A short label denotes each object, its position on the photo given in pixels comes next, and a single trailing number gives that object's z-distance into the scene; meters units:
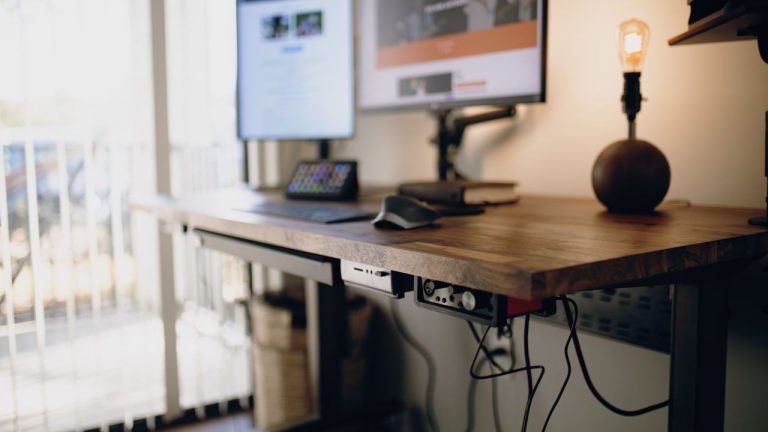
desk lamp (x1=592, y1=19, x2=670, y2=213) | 1.15
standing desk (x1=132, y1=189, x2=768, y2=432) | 0.71
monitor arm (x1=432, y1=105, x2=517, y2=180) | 1.65
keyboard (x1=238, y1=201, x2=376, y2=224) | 1.15
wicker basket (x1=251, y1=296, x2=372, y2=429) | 2.13
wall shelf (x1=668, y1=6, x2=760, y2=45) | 0.91
